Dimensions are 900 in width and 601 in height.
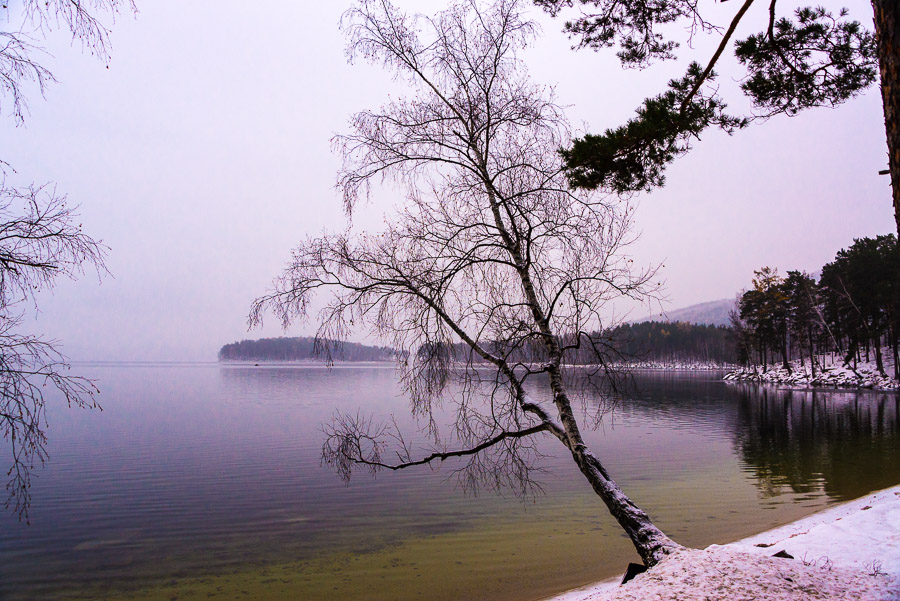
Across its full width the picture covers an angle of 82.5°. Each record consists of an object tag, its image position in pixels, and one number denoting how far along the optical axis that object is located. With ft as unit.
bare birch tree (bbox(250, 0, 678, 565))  21.25
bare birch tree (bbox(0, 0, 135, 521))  13.57
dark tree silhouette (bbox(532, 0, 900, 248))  20.16
